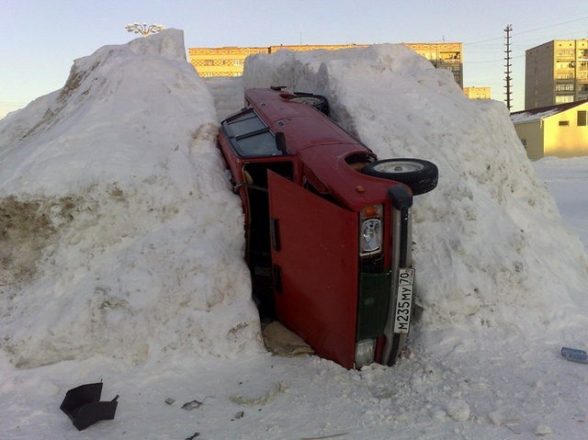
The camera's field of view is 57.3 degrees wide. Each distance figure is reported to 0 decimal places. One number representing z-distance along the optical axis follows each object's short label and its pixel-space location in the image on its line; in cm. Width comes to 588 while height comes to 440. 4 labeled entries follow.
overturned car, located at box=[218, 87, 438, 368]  368
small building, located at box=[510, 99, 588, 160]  3872
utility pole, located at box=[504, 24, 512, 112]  6078
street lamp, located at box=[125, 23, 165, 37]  4150
